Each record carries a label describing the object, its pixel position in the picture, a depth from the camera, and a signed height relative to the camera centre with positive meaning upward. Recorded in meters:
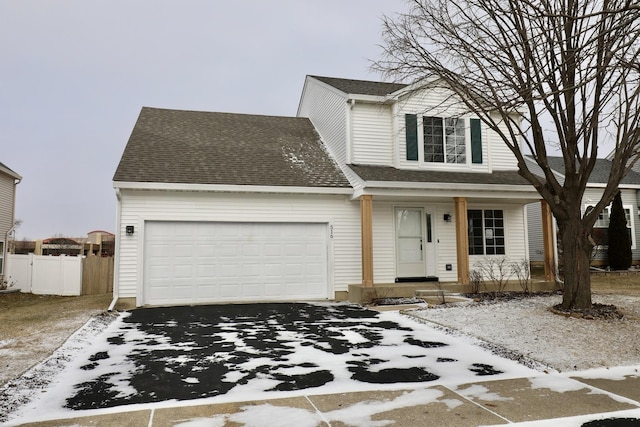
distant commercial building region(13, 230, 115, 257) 18.55 +0.26
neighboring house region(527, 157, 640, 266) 18.83 +1.29
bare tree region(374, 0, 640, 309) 7.68 +2.91
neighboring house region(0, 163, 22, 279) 17.73 +1.95
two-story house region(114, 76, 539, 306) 10.88 +1.15
